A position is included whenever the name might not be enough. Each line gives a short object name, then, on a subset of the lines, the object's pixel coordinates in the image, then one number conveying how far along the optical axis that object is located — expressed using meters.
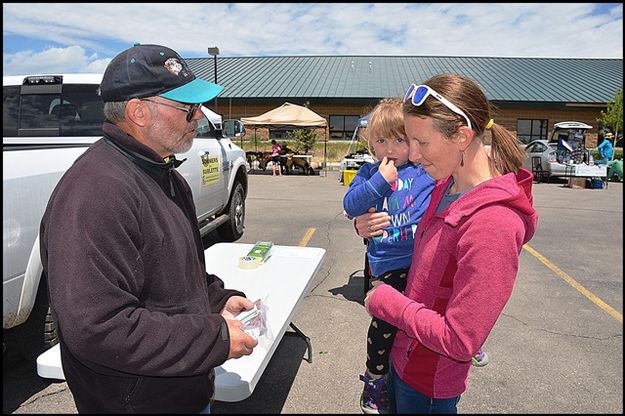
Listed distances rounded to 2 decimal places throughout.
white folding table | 2.05
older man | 1.29
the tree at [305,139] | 24.49
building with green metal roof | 29.89
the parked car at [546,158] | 16.86
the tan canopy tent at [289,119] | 20.53
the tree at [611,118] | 21.42
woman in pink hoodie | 1.40
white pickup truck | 2.78
